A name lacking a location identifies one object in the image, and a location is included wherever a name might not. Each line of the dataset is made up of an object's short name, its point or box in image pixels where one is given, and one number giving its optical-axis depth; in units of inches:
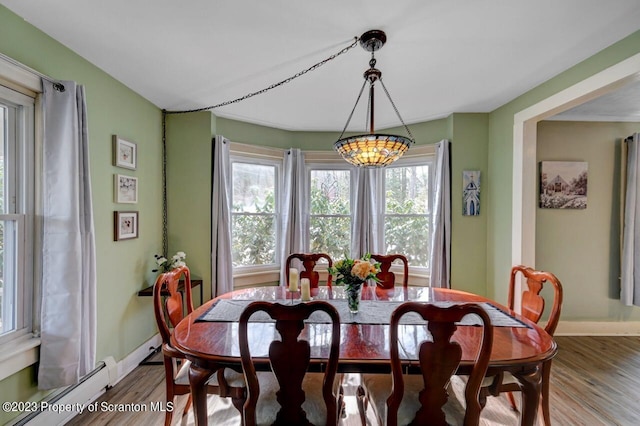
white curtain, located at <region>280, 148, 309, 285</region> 146.9
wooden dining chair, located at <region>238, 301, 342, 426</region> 45.8
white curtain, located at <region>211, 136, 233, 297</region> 130.2
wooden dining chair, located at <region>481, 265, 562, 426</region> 63.5
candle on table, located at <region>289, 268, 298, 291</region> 88.0
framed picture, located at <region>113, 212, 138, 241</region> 97.9
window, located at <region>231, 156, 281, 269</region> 144.5
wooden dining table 52.2
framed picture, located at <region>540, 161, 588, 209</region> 130.1
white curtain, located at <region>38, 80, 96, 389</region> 69.9
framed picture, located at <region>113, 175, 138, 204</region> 98.2
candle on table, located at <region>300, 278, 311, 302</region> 77.5
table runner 68.7
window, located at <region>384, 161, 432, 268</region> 146.6
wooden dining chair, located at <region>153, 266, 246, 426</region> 59.2
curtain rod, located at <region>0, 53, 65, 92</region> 62.0
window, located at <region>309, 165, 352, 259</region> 157.0
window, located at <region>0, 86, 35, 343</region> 66.7
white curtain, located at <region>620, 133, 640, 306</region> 125.6
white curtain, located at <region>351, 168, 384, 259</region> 151.6
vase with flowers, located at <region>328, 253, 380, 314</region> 70.6
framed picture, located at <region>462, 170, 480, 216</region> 130.5
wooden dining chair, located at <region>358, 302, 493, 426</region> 44.3
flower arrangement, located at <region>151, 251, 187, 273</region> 115.7
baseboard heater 68.1
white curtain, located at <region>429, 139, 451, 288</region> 132.1
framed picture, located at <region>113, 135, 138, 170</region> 97.4
